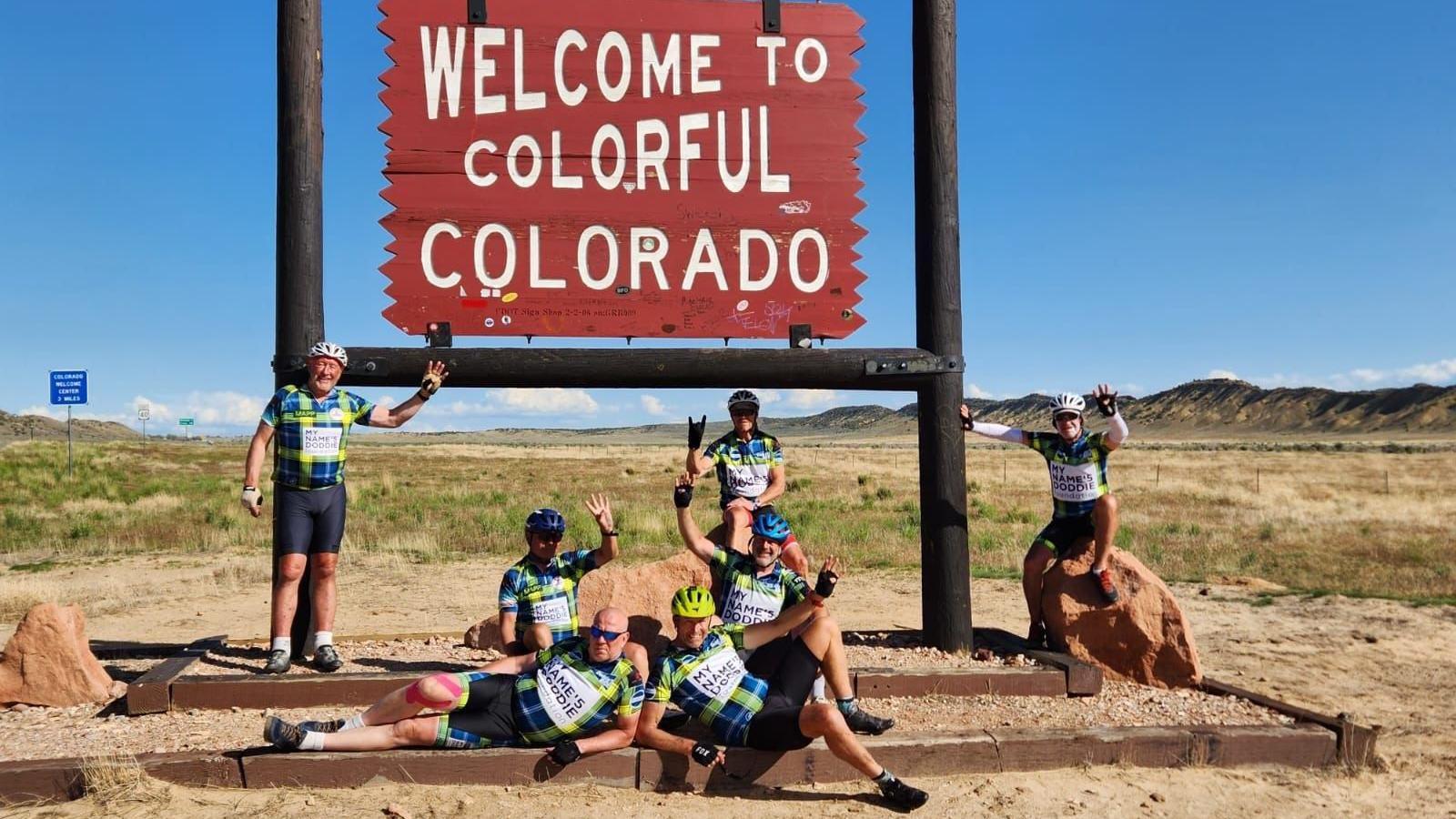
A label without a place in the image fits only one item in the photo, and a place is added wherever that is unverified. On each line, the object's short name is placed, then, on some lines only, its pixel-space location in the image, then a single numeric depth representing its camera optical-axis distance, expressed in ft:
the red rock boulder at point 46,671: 19.45
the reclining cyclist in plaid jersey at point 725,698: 15.19
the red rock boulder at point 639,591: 22.66
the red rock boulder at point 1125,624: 21.27
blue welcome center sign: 85.40
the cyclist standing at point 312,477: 19.97
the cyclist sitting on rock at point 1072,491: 21.70
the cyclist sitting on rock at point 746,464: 21.44
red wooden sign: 22.04
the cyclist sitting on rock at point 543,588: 17.47
